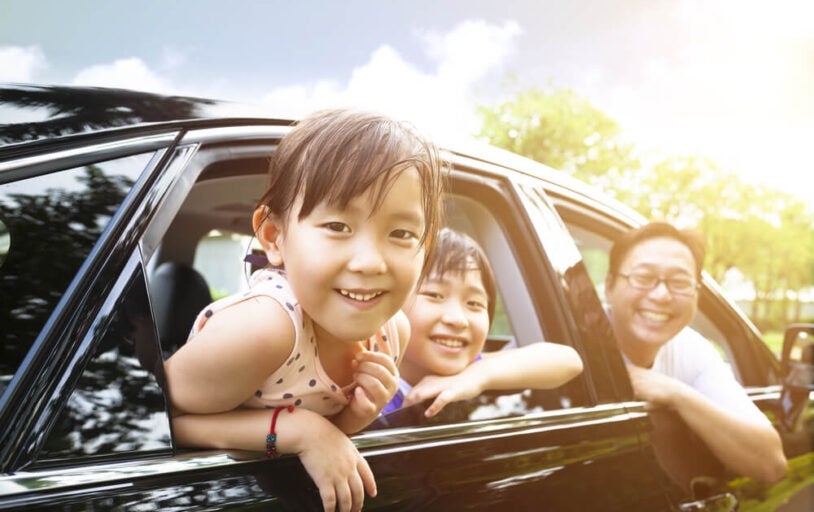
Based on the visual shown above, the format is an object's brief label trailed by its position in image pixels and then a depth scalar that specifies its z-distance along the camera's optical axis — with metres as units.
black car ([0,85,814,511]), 1.13
